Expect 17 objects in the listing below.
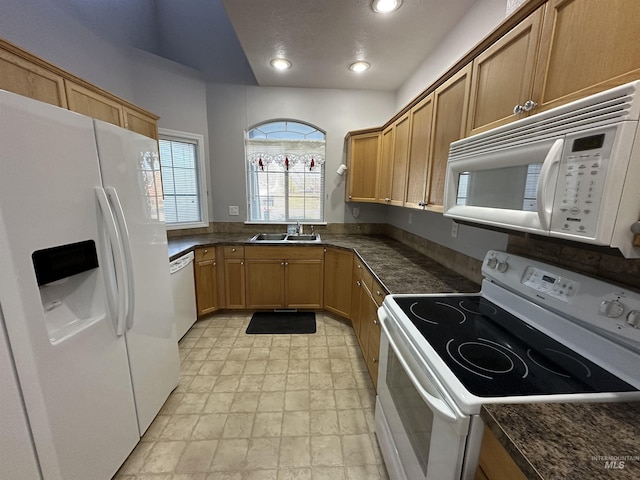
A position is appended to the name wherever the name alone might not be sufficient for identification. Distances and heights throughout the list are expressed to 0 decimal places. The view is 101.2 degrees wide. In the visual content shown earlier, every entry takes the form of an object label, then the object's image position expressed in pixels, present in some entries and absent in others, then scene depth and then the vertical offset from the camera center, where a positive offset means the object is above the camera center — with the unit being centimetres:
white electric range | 77 -57
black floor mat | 285 -147
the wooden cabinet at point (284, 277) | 303 -97
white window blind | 315 +13
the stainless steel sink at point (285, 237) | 343 -58
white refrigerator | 90 -41
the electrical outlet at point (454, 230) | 198 -26
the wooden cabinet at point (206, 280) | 284 -97
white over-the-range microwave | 64 +7
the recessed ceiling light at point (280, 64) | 262 +131
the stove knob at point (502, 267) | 132 -35
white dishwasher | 238 -96
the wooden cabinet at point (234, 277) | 302 -98
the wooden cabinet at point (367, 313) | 183 -97
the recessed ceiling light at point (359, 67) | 264 +129
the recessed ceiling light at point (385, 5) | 173 +126
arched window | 350 +29
